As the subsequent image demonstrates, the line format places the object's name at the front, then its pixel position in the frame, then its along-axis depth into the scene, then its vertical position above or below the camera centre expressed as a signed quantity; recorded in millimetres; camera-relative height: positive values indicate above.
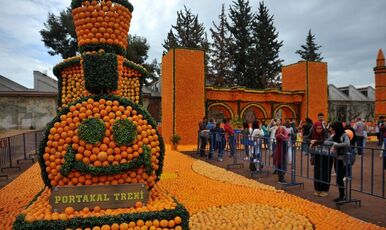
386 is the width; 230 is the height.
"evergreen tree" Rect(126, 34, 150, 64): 32806 +6833
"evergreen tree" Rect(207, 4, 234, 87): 35141 +5417
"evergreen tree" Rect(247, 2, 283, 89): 35094 +6606
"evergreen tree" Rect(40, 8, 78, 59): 33719 +8208
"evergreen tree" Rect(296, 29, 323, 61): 43219 +8534
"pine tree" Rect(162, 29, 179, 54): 38938 +9037
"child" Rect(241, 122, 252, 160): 11191 -1170
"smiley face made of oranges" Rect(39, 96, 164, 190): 3738 -530
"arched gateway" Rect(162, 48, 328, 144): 17875 +720
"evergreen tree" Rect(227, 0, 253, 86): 35719 +8342
